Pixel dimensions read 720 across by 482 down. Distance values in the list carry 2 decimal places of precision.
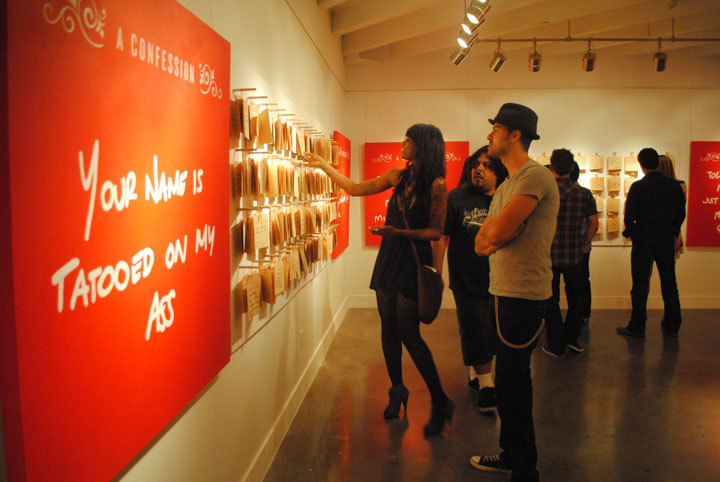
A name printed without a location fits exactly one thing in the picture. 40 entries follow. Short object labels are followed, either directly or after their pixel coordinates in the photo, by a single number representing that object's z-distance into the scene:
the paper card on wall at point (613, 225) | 6.26
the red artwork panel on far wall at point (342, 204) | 4.86
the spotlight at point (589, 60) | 5.39
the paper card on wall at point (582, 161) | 6.23
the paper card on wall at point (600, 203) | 6.27
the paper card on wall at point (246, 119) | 2.03
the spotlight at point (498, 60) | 5.41
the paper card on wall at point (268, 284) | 2.30
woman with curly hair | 2.91
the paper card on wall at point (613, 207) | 6.25
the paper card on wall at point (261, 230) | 2.18
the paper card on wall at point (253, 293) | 2.11
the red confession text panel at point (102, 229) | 0.86
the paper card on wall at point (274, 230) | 2.47
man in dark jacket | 4.94
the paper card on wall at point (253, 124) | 2.14
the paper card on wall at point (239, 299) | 2.04
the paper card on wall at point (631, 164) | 6.27
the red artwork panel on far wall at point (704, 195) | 6.27
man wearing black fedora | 2.10
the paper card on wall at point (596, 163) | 6.22
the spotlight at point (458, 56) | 4.83
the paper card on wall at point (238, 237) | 2.05
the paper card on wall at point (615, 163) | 6.21
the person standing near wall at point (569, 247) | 4.27
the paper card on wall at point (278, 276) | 2.39
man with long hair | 3.19
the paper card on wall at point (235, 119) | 2.01
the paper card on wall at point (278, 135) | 2.48
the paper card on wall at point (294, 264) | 2.80
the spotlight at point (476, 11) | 3.61
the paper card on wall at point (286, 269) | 2.62
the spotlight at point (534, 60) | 5.39
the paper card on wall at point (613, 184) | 6.24
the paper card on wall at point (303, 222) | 3.06
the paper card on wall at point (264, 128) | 2.18
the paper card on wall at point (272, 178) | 2.35
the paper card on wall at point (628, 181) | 6.28
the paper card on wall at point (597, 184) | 6.20
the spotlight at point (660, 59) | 5.41
